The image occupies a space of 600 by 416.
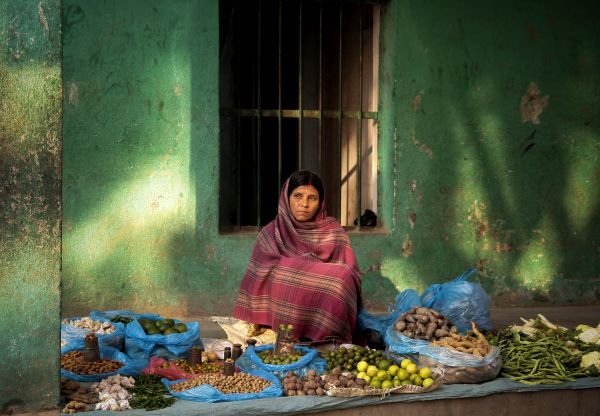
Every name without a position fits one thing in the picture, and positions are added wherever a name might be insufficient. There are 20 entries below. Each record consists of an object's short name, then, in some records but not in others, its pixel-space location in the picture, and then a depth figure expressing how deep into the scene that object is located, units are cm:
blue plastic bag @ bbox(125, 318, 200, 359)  532
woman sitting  569
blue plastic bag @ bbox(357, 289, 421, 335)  593
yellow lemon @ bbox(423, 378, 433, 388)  464
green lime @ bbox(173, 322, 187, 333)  547
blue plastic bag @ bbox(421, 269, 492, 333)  582
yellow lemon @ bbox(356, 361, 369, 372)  477
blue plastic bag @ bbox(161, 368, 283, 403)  445
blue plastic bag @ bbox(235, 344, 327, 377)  485
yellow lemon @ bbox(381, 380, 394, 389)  461
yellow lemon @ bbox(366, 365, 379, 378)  472
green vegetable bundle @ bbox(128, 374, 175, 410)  433
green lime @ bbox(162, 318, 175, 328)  551
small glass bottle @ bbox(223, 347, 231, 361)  510
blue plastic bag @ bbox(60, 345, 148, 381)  475
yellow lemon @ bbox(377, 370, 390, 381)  467
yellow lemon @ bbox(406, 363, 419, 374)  473
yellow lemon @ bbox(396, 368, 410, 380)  469
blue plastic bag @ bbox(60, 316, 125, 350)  526
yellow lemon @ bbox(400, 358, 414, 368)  482
